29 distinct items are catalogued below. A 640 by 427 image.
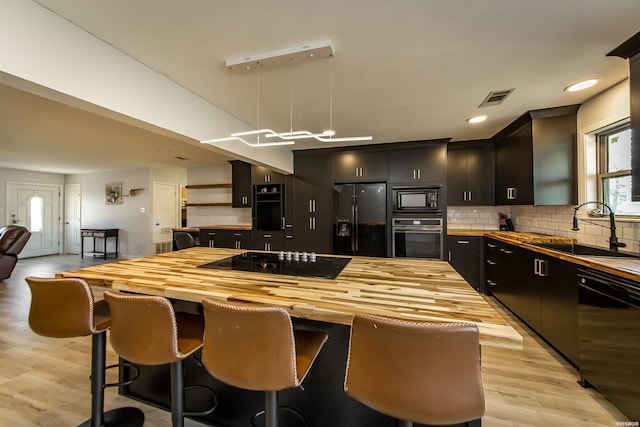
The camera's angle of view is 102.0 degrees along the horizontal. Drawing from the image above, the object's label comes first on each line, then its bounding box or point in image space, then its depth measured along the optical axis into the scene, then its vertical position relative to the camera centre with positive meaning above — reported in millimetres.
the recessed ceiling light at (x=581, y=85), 2211 +1131
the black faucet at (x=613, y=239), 2094 -206
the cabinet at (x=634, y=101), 1700 +749
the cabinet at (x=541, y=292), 2043 -751
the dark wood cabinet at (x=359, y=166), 4172 +810
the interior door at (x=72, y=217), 7516 -10
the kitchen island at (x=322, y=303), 1061 -388
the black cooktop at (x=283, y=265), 1711 -366
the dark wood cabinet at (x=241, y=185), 5152 +629
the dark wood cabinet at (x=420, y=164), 3957 +787
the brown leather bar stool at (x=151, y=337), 1173 -562
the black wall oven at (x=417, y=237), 3879 -339
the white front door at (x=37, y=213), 6535 +115
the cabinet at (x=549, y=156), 2764 +645
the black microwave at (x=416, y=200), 3920 +235
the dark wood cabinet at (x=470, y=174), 4047 +651
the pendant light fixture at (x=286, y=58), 1713 +1107
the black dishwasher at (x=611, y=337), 1471 -777
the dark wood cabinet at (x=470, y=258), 3848 -648
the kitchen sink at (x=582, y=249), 2079 -327
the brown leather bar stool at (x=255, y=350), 988 -527
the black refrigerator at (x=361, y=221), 4086 -91
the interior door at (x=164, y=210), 6676 +179
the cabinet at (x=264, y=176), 4641 +723
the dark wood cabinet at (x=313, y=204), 4355 +199
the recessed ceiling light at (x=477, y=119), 3070 +1155
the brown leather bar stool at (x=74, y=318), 1349 -543
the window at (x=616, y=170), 2262 +407
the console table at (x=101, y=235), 6655 -468
